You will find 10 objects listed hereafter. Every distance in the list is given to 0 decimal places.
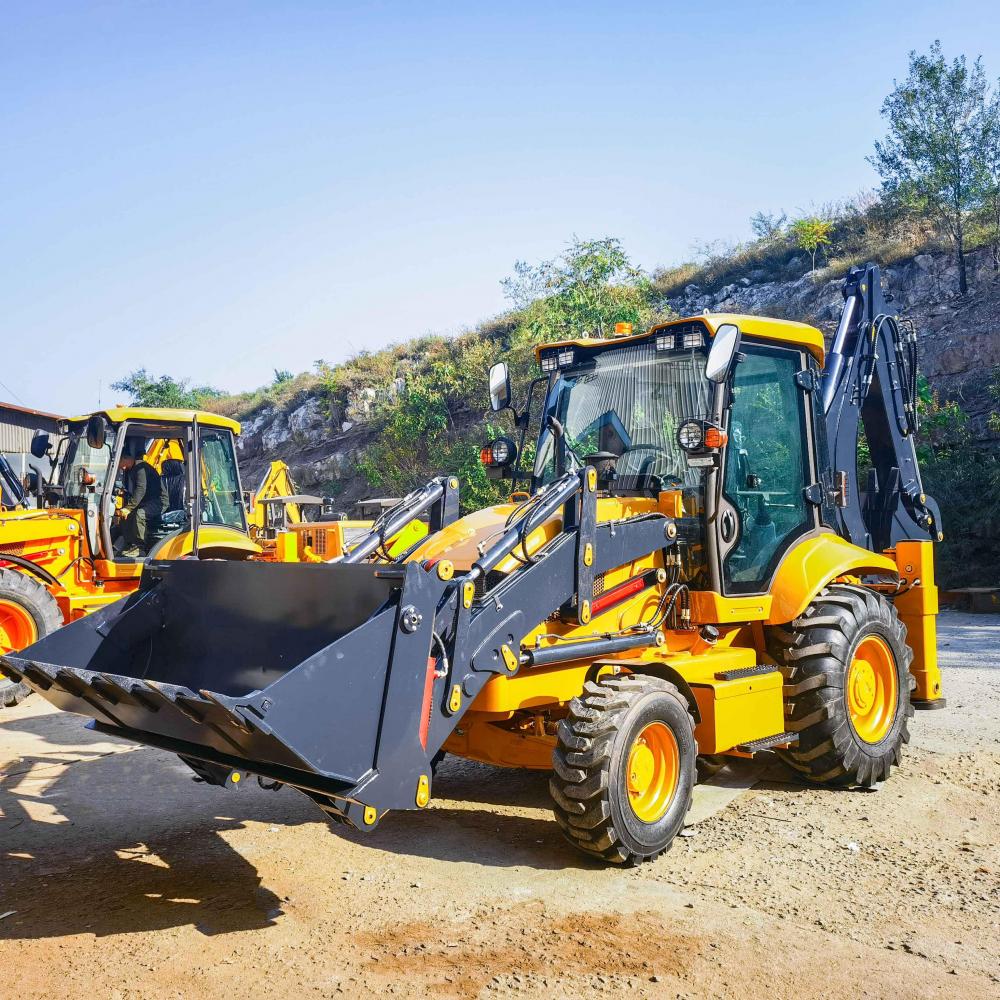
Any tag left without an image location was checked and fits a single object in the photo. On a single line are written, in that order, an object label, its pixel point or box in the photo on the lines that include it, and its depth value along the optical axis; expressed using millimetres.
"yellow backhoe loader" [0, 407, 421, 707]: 9852
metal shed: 27484
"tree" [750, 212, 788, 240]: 26219
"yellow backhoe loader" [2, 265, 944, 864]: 4027
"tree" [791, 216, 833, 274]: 23391
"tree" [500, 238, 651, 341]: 18828
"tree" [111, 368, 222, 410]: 36469
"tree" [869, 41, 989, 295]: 19062
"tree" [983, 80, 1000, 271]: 18844
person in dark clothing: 10148
